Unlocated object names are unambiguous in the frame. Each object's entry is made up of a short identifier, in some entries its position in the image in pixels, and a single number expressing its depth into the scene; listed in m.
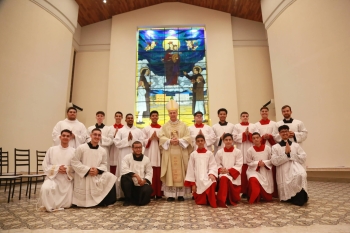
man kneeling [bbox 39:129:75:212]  4.01
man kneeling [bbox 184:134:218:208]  4.31
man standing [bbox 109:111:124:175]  5.71
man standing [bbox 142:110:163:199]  5.23
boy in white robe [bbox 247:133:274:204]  4.52
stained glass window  11.78
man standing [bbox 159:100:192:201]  4.98
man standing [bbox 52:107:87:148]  5.38
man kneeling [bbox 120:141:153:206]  4.40
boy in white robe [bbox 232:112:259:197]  5.12
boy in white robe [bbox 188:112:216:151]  5.54
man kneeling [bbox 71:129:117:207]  4.29
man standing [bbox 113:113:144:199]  5.48
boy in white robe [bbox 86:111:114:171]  5.56
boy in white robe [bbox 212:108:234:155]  5.65
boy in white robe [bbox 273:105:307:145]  5.04
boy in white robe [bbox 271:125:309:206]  4.19
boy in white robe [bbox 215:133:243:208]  4.29
